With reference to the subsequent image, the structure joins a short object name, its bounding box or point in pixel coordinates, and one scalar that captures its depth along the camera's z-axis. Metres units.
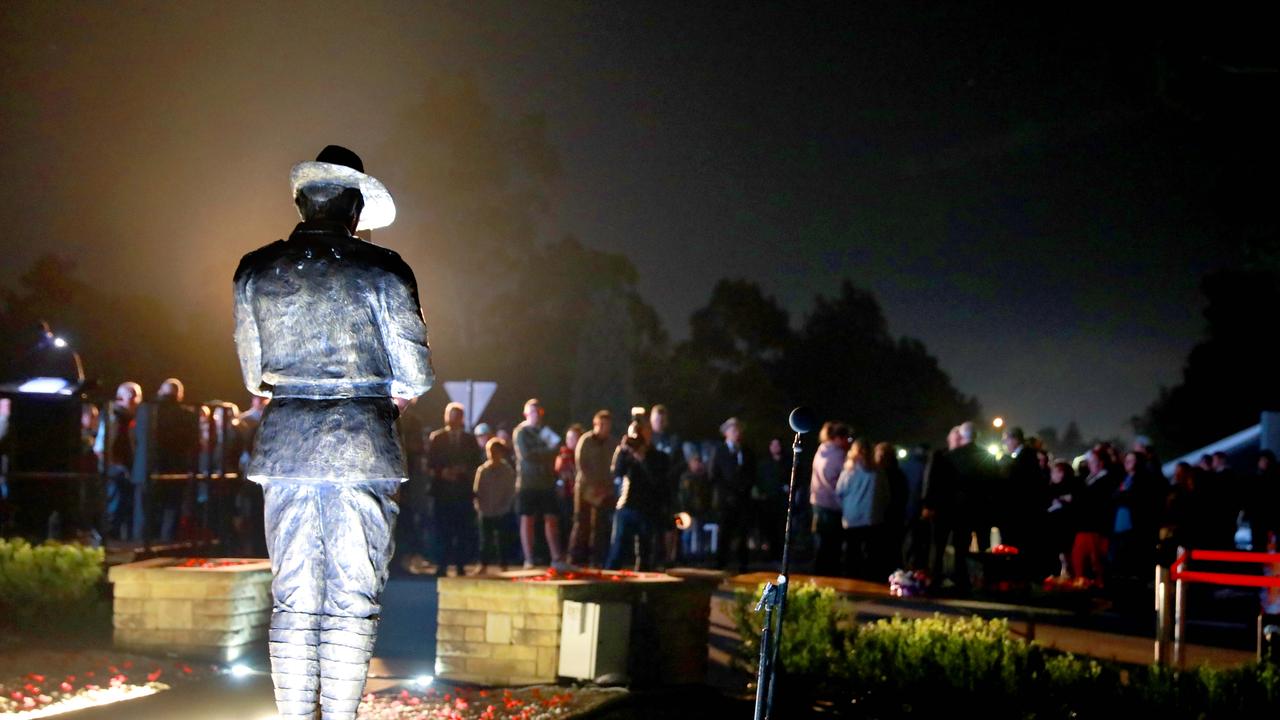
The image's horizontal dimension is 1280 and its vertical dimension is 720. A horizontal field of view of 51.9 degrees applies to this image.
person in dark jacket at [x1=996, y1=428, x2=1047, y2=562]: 13.52
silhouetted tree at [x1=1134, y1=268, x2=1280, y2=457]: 41.19
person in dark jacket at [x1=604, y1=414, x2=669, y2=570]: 13.43
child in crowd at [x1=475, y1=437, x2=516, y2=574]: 15.23
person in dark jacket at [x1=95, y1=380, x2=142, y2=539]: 15.23
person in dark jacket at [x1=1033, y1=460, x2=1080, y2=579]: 14.56
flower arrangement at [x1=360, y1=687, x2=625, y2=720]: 7.49
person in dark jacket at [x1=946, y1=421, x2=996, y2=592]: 13.30
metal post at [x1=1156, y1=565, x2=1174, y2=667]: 9.59
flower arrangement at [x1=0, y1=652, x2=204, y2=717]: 7.45
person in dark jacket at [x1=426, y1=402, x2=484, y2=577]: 14.79
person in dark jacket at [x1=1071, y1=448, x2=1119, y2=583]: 14.89
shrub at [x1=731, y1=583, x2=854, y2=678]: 8.20
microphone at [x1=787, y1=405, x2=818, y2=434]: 5.21
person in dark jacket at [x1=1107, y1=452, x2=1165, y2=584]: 15.05
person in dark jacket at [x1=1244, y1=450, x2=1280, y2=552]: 14.84
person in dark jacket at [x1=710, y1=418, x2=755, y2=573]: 16.45
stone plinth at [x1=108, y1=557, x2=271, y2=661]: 9.16
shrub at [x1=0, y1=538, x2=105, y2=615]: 9.80
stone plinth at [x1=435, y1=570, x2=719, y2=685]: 8.53
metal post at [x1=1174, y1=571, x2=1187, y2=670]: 9.04
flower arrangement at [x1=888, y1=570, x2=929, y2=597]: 9.91
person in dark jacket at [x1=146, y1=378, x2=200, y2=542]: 12.70
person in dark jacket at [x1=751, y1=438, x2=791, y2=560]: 17.97
